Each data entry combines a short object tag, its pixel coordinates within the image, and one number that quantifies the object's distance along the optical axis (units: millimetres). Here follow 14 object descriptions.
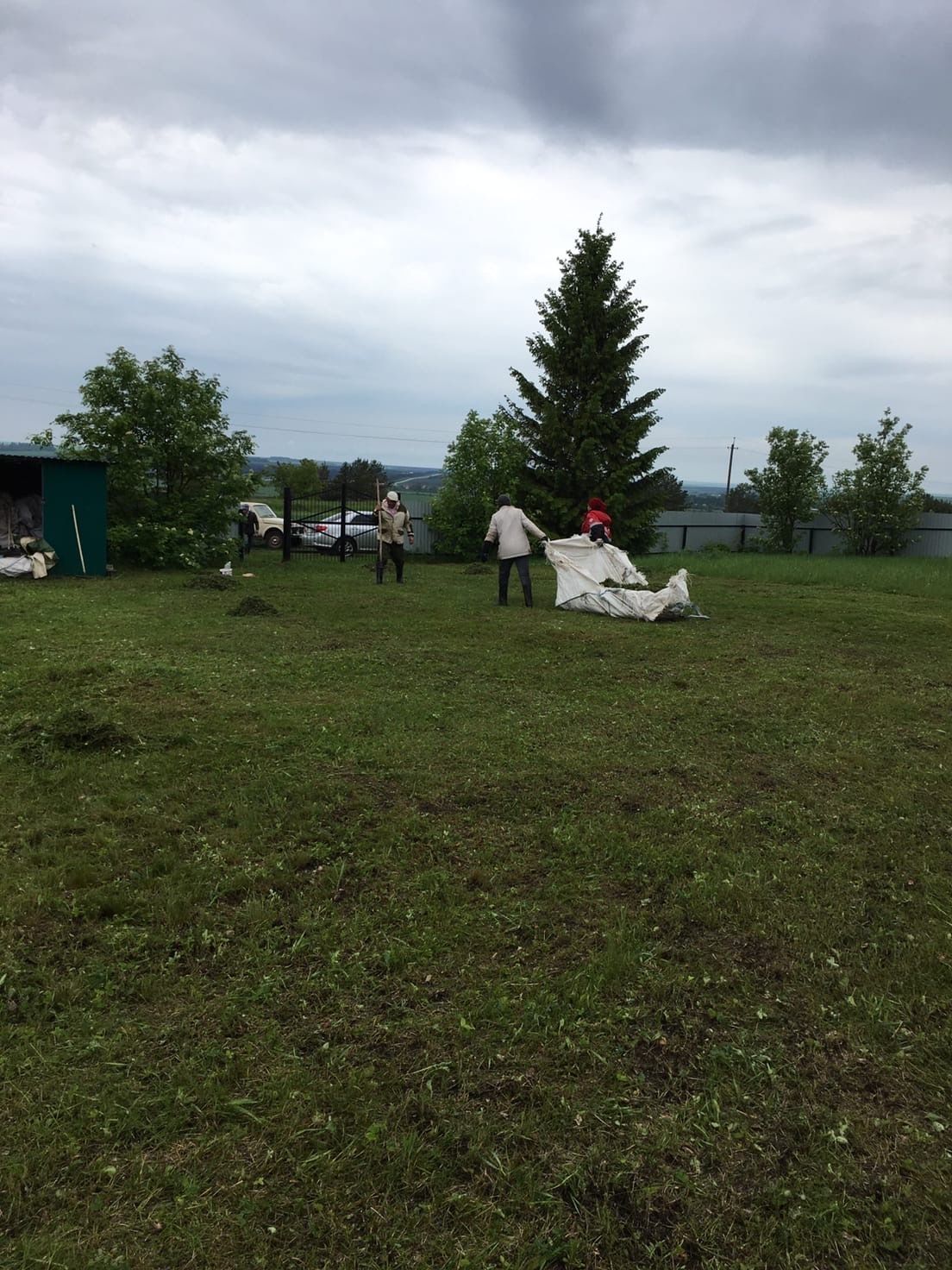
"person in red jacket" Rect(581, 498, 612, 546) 11695
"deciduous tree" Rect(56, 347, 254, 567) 15133
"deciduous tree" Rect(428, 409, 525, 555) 21562
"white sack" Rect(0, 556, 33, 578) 12984
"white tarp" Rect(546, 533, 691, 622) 10227
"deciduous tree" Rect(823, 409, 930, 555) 26500
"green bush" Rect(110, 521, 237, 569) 14930
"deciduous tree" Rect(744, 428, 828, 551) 28328
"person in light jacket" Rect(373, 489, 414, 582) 13461
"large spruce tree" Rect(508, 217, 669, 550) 22172
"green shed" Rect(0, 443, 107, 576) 13422
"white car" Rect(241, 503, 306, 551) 23688
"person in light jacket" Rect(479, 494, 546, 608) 10961
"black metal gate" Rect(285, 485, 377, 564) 20016
